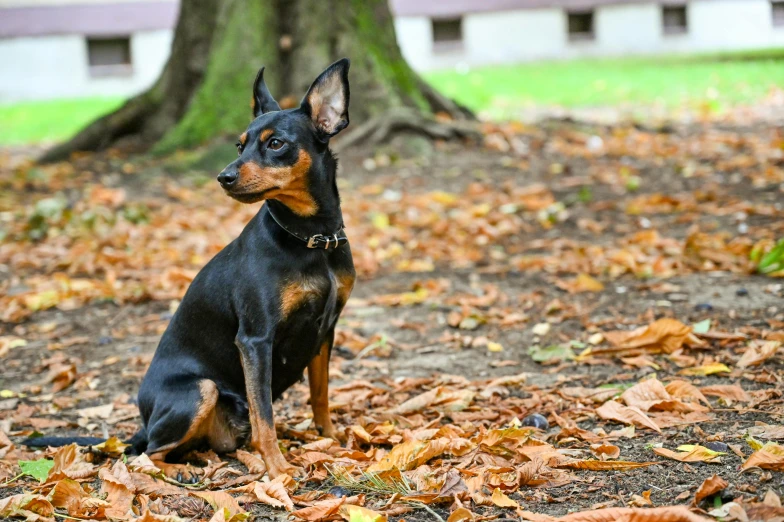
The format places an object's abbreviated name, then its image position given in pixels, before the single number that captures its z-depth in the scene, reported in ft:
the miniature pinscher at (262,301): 11.93
